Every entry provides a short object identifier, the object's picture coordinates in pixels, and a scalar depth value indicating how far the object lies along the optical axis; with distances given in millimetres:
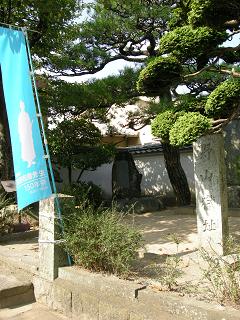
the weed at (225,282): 3516
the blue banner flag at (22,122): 4910
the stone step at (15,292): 5199
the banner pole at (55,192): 4931
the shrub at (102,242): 4484
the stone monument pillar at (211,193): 5863
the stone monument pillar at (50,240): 4965
